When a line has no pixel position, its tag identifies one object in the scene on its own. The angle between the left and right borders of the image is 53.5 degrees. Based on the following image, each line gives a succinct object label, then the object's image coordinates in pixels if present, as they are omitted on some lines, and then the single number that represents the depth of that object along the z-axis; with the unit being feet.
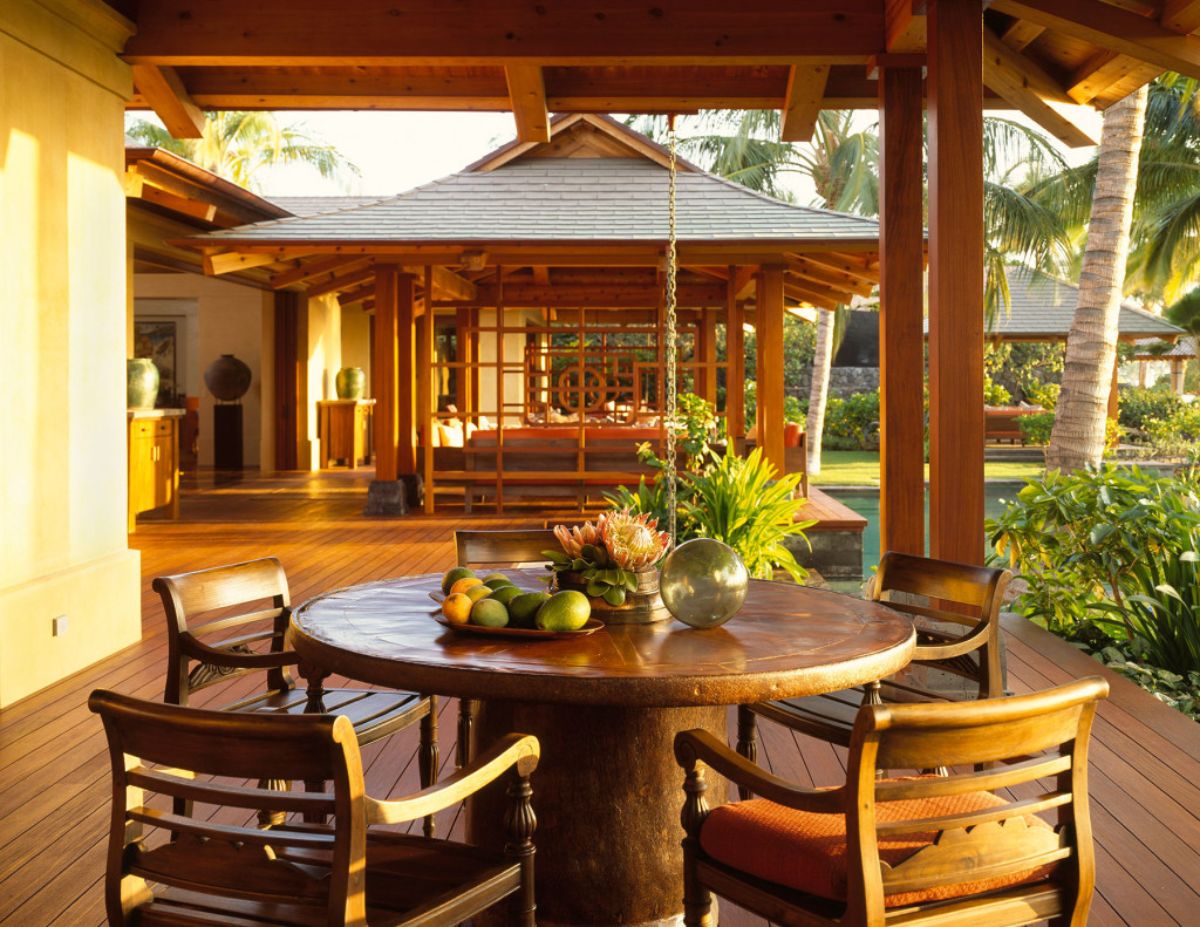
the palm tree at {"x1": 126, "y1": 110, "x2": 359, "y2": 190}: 83.66
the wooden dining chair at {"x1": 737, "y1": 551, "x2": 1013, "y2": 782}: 9.23
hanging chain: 11.51
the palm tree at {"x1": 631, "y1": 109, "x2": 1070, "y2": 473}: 56.54
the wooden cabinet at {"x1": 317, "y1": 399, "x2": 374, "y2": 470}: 57.82
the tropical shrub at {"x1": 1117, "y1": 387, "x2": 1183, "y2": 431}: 83.35
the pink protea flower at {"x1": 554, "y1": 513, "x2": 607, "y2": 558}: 8.42
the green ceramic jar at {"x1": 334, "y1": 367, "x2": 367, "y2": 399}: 58.65
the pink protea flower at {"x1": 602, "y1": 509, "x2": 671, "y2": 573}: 8.37
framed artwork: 57.67
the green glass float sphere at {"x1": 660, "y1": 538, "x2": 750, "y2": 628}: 8.04
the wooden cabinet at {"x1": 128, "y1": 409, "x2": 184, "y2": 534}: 32.14
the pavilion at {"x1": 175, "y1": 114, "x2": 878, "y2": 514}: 34.35
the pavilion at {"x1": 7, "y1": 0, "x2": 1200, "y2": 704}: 14.32
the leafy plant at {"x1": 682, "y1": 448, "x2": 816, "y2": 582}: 21.07
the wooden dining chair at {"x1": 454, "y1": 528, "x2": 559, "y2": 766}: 12.17
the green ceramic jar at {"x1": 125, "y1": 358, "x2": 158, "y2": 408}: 32.35
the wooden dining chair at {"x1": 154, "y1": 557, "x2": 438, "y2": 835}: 9.34
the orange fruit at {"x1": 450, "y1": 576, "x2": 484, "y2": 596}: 8.39
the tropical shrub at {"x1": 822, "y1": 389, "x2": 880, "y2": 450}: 86.79
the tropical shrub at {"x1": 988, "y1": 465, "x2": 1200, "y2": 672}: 16.85
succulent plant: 8.37
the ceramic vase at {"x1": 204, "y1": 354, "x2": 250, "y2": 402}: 53.42
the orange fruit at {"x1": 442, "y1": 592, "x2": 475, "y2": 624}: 8.04
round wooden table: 7.11
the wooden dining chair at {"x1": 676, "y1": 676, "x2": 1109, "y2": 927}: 5.71
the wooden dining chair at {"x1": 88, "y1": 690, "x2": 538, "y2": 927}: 5.46
